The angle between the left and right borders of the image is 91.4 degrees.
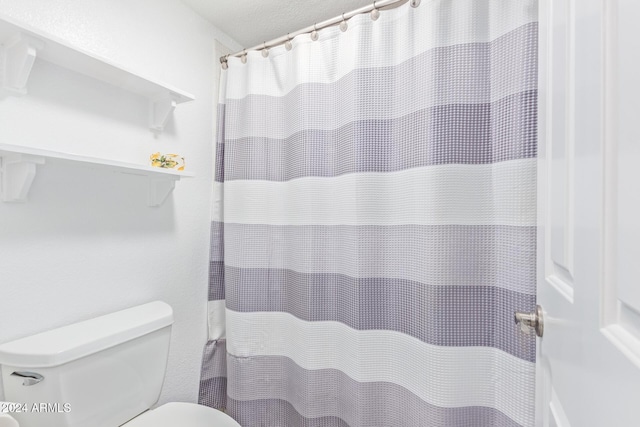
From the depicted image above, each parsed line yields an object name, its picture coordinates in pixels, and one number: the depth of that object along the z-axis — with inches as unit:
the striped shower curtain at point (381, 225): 37.2
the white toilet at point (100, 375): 33.7
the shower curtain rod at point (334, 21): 48.2
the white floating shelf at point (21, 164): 32.0
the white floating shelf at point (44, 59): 32.9
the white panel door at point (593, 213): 11.1
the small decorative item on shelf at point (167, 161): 48.2
